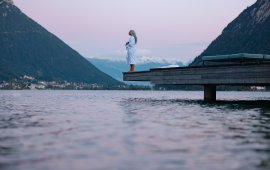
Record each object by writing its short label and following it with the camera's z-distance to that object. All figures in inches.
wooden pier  963.3
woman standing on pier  1258.0
